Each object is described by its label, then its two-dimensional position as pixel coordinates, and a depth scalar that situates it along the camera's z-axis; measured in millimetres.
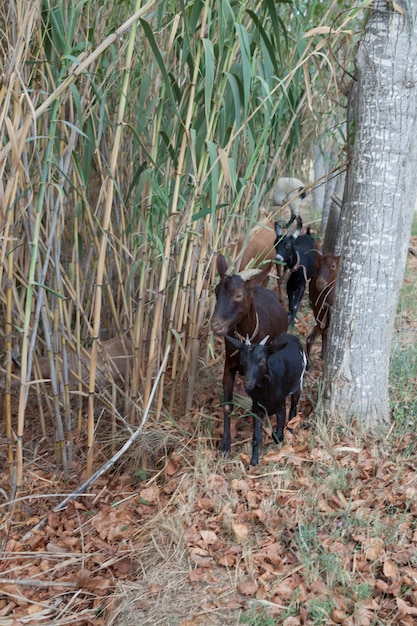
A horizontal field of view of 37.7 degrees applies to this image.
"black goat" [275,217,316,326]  4934
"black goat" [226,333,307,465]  2902
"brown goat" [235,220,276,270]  5281
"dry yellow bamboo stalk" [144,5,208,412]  2562
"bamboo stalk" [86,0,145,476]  2406
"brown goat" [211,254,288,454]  3049
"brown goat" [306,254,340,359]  4152
